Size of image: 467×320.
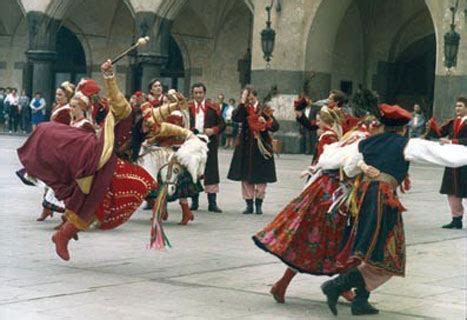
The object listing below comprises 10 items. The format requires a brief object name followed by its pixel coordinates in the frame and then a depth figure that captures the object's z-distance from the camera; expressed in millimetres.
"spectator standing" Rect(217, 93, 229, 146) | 32125
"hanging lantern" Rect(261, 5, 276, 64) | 29719
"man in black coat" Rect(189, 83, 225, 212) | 15391
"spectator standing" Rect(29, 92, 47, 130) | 35503
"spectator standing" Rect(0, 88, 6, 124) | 38938
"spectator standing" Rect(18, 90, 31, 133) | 37719
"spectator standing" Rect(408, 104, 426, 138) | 28941
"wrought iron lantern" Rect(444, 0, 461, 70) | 26578
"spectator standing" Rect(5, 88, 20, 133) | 38031
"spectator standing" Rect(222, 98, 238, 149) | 32656
